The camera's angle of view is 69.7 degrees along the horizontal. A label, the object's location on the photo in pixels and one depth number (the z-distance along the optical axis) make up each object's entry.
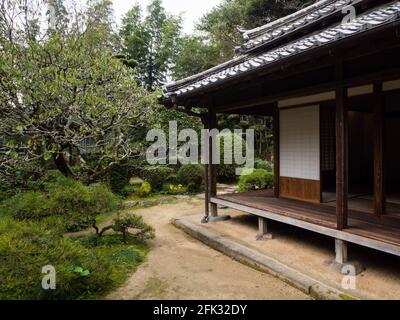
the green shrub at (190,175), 11.51
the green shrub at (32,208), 4.50
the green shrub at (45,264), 2.91
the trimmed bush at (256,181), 9.08
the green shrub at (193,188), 11.49
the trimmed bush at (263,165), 13.67
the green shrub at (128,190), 10.54
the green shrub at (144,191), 10.63
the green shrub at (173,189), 11.08
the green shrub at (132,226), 5.35
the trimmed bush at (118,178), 10.21
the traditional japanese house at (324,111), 3.59
